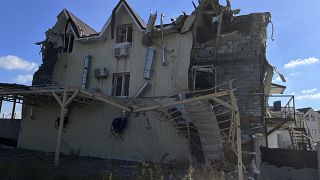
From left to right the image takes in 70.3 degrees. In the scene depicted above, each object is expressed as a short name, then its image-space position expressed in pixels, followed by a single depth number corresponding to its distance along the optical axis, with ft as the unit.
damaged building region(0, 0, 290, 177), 34.71
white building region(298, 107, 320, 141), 120.66
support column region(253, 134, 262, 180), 26.50
